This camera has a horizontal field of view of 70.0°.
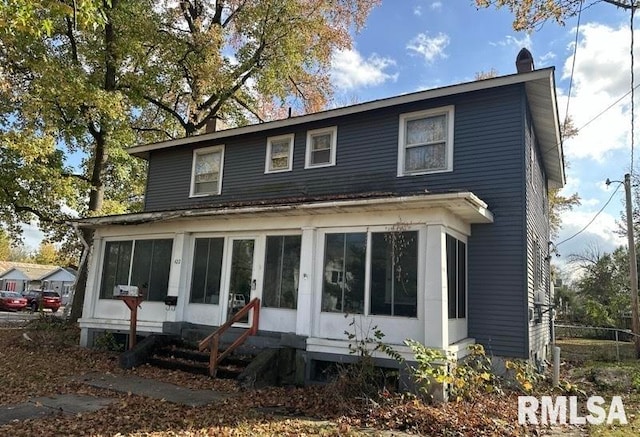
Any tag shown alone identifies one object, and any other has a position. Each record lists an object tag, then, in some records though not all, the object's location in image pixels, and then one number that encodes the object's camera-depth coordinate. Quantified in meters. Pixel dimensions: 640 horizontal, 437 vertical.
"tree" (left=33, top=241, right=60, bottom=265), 66.27
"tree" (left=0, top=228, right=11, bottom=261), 65.50
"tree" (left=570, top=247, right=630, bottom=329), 28.39
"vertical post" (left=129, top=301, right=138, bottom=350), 10.68
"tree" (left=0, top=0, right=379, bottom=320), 16.88
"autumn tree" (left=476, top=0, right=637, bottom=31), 8.77
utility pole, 14.80
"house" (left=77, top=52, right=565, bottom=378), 8.47
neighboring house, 51.47
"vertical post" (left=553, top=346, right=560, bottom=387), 8.87
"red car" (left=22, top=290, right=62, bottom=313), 32.56
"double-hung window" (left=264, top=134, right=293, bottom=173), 12.27
